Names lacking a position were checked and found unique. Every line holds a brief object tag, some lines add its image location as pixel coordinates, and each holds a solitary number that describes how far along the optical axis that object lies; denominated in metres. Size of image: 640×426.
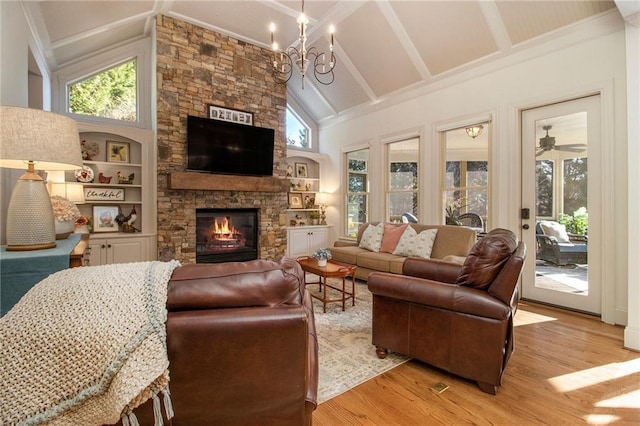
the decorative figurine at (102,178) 4.32
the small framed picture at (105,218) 4.36
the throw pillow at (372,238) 4.63
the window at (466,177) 4.16
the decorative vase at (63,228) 2.19
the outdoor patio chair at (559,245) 3.27
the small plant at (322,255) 3.38
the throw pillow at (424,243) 3.99
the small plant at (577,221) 3.23
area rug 1.98
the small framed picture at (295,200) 6.33
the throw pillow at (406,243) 4.16
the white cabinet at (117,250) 4.10
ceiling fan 3.29
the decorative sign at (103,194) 4.29
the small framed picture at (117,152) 4.52
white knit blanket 0.77
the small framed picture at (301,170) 6.60
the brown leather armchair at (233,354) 0.93
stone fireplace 4.41
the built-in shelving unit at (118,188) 4.21
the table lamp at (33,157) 1.50
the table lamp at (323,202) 6.49
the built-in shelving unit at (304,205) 6.04
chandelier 5.21
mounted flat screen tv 4.55
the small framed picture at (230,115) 4.86
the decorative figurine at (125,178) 4.52
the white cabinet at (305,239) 5.91
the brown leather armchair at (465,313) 1.81
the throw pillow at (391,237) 4.46
